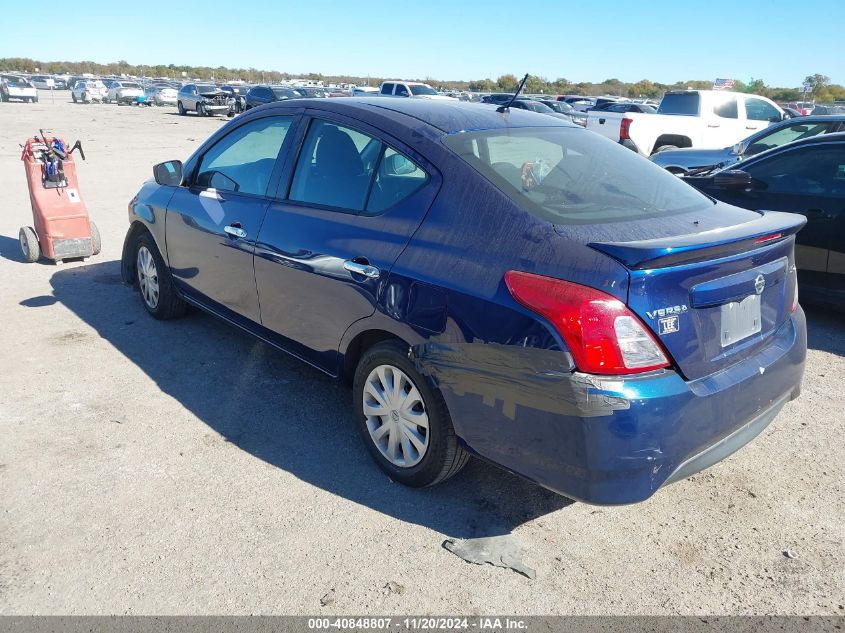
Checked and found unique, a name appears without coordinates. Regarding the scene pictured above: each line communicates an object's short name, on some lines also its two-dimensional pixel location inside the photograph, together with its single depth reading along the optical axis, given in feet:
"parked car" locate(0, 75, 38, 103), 141.79
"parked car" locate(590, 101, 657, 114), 86.56
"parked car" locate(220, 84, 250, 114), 112.37
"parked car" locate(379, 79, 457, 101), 92.78
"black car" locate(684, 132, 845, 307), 17.98
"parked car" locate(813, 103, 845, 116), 78.02
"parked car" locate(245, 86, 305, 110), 100.27
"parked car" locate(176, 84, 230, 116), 113.91
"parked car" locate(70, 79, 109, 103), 153.48
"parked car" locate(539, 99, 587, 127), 60.75
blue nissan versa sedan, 8.27
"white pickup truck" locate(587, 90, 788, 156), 46.24
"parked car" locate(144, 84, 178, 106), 144.66
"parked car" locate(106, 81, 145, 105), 150.41
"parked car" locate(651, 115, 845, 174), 30.12
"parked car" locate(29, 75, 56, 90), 219.30
